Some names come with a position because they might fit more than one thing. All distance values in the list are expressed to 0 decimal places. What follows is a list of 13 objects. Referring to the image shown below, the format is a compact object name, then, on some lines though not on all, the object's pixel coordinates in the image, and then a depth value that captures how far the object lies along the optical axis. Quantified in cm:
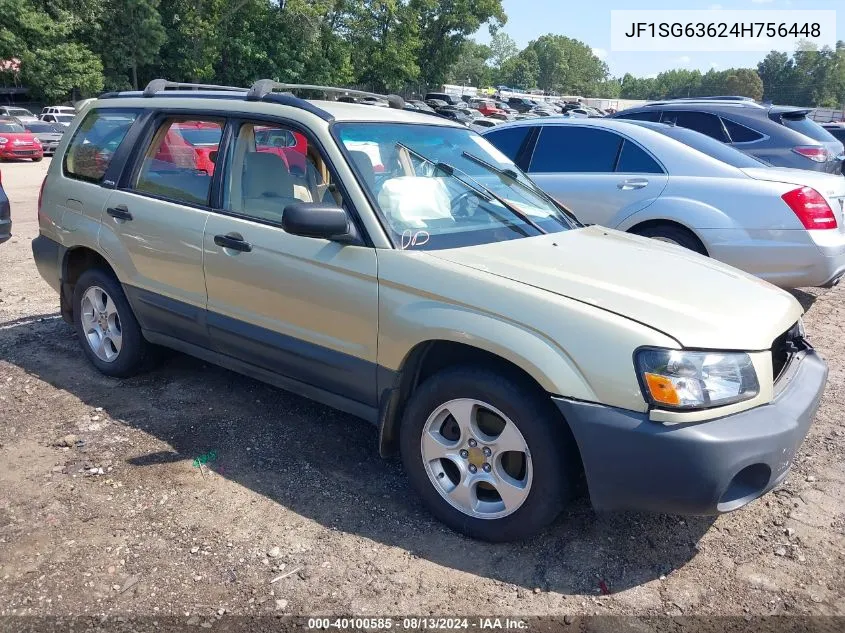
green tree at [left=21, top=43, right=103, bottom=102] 3434
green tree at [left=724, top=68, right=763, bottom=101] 9269
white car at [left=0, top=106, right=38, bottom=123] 2822
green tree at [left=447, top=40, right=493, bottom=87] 8875
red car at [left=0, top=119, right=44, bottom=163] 2183
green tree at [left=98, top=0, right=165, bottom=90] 3553
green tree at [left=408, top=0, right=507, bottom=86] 5428
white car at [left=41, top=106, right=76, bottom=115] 2941
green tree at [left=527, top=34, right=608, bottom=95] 13488
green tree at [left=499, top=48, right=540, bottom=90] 12475
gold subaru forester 260
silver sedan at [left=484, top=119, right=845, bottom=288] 555
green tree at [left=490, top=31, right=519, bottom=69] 13538
